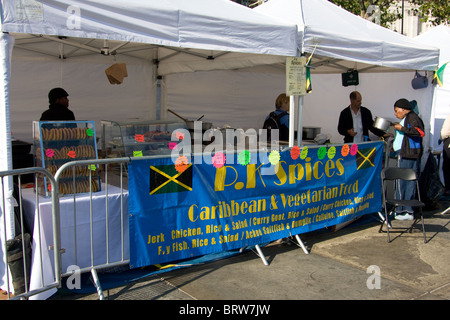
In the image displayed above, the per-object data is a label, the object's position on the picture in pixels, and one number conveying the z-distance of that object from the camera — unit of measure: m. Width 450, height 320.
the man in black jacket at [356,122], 7.79
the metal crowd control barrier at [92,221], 3.73
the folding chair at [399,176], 5.71
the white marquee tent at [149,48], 3.46
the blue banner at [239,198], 4.09
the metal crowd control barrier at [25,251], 3.41
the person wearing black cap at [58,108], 5.04
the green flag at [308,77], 5.34
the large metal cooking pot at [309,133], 8.34
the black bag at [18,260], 3.54
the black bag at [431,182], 7.25
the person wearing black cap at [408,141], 6.37
